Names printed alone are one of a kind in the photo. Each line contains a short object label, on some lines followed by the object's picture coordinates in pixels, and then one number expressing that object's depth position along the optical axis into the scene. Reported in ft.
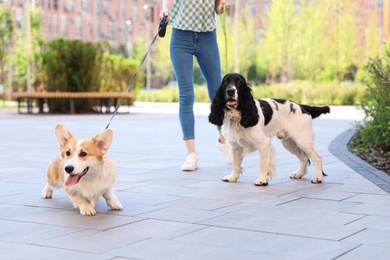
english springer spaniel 20.71
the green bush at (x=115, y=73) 75.66
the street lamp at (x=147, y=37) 176.85
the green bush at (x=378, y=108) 29.35
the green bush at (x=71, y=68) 71.46
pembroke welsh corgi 16.12
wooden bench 69.21
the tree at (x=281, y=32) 137.80
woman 24.88
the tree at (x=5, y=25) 104.12
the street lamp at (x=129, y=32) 284.82
